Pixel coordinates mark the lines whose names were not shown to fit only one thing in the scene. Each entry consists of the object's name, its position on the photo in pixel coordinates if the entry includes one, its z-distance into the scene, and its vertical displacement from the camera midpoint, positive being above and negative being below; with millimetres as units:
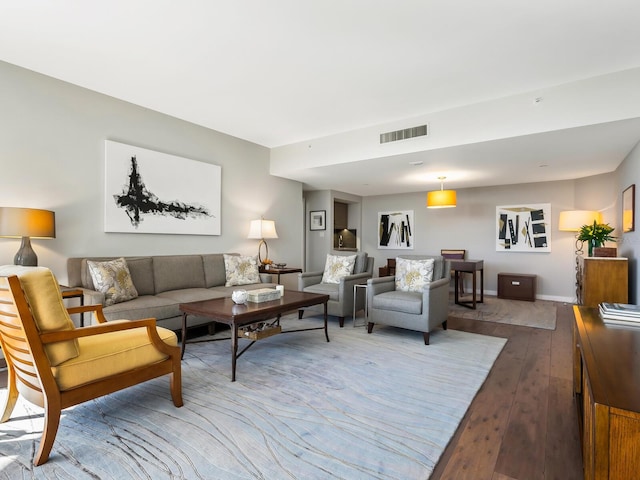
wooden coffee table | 2676 -573
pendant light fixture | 5363 +674
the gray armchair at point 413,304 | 3621 -677
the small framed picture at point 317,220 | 7402 +479
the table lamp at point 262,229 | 5191 +186
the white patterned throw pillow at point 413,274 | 4113 -390
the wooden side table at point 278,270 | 5062 -433
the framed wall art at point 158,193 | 3891 +603
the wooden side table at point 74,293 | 2934 -456
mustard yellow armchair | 1652 -603
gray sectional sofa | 3191 -497
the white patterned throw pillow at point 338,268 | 4750 -361
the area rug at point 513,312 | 4609 -1045
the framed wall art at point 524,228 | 6387 +283
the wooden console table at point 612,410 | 938 -458
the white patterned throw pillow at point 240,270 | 4551 -394
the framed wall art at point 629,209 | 3892 +404
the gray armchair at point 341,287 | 4305 -598
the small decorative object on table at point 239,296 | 3072 -490
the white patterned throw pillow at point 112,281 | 3217 -386
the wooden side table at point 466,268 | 5449 -412
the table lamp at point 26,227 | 2762 +113
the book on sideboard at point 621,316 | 1827 -396
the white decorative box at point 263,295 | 3237 -514
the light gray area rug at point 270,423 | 1655 -1071
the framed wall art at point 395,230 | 7961 +285
